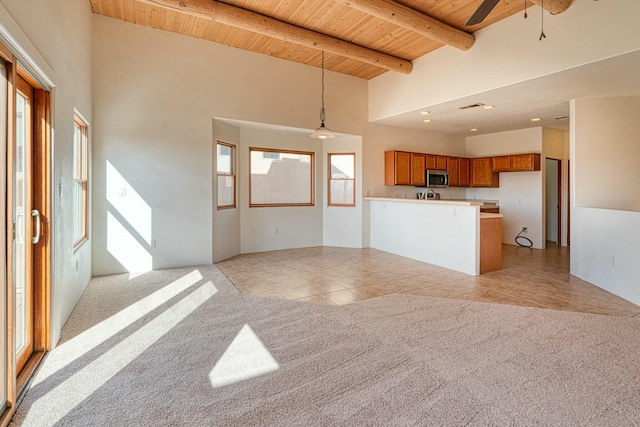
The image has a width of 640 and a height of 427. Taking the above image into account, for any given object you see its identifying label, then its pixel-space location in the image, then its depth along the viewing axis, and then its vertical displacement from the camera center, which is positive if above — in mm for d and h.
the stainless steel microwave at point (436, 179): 7422 +616
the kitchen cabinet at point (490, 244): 4859 -612
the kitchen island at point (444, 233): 4809 -484
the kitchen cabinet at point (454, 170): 7862 +854
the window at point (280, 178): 6422 +564
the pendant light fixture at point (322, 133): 5004 +1127
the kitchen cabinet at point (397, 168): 6941 +814
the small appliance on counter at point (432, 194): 7511 +240
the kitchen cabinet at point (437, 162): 7492 +1009
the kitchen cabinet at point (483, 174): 7789 +760
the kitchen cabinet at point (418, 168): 7215 +838
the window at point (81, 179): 3859 +323
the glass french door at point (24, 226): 2215 -146
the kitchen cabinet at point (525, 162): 6916 +939
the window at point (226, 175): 5664 +550
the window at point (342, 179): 6961 +559
